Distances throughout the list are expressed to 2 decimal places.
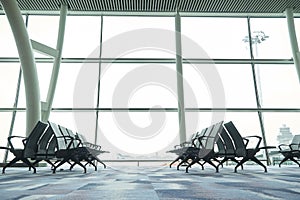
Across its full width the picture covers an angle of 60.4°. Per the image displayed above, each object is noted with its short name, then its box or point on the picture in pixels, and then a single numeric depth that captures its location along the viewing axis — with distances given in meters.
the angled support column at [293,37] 7.55
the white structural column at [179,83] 7.48
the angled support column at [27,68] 6.05
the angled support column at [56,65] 6.89
